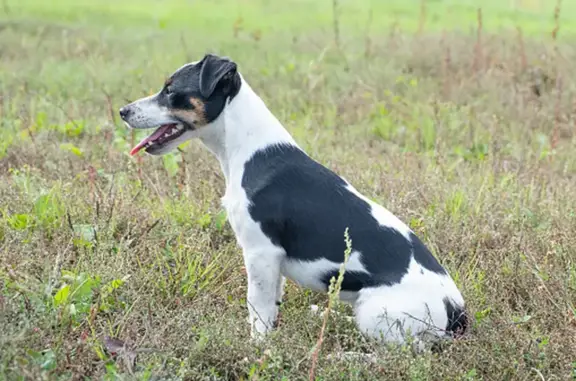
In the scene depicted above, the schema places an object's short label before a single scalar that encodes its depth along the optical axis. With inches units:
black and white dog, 147.5
